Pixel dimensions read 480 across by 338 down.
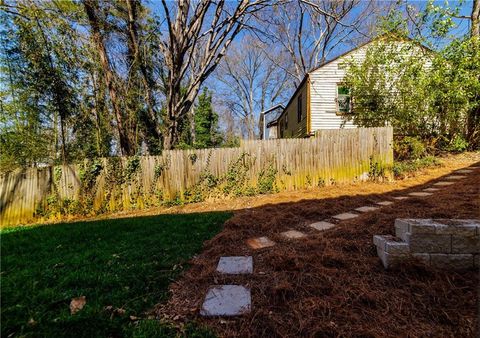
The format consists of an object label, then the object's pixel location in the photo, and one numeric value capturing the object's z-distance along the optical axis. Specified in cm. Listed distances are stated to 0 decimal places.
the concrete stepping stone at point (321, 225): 324
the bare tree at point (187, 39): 705
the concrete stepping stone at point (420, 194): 452
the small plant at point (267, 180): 648
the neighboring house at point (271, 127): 2335
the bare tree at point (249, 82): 2062
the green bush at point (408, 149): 713
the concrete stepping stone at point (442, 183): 522
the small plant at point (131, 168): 628
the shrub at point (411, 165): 661
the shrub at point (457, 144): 795
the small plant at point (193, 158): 645
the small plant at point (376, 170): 645
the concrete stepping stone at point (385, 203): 419
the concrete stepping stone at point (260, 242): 278
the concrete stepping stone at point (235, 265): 215
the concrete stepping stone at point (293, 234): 298
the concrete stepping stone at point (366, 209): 394
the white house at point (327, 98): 1029
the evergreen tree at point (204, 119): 1705
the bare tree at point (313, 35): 1446
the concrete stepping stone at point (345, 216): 361
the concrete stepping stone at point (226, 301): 155
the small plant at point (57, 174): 604
